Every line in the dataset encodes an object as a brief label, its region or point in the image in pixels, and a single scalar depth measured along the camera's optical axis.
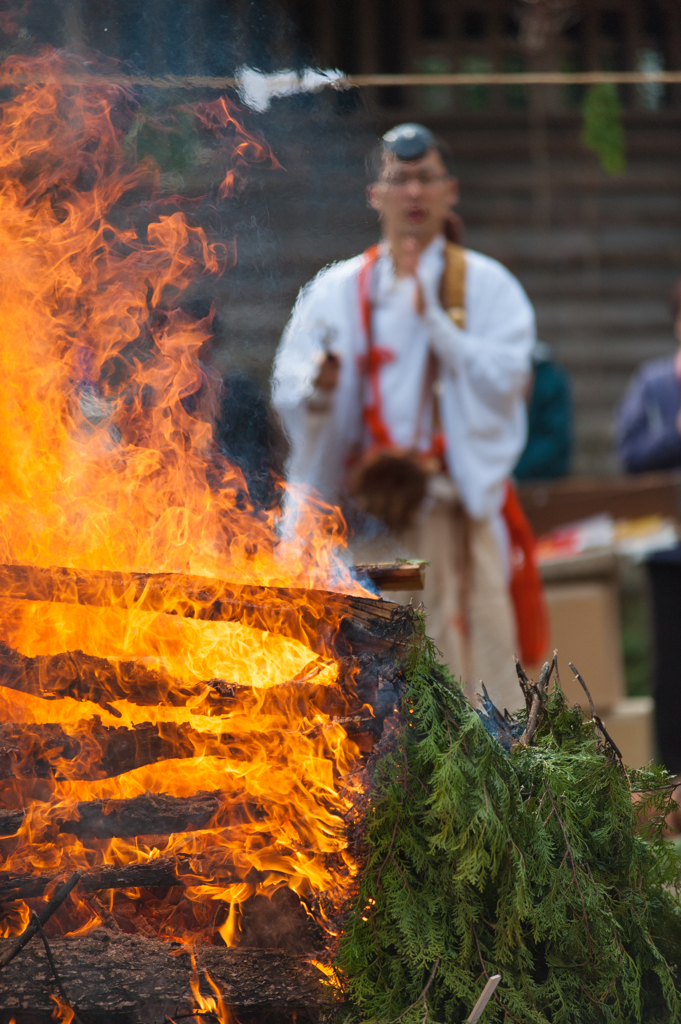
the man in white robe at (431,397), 10.91
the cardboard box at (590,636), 11.38
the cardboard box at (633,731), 11.35
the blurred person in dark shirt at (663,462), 11.12
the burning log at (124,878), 9.66
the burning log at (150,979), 9.56
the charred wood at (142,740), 9.86
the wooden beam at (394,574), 9.99
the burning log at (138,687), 9.86
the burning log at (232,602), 9.87
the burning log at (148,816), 9.82
